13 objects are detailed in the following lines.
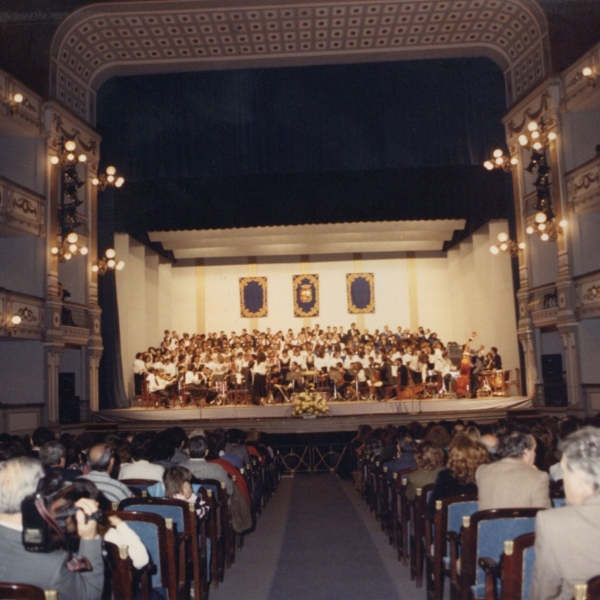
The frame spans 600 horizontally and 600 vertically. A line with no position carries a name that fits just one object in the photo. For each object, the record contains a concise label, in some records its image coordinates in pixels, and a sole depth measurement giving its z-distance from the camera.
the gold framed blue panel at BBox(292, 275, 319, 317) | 20.02
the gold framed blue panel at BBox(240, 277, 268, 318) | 20.08
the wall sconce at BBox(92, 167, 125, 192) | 13.02
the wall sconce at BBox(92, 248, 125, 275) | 13.97
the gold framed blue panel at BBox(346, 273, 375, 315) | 20.03
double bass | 14.28
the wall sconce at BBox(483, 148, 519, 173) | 12.96
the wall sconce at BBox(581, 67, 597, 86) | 11.43
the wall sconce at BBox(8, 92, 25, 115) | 11.70
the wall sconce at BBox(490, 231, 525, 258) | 13.23
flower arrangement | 12.29
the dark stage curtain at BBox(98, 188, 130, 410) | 14.60
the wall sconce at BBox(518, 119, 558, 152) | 12.32
